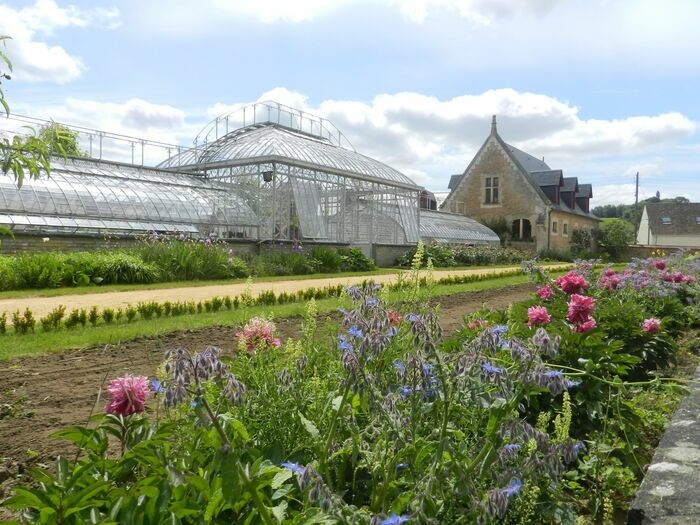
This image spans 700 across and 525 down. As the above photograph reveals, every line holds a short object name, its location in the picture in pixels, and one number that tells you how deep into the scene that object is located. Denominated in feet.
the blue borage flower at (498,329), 6.95
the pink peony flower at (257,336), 9.60
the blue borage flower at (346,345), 6.95
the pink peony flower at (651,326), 15.81
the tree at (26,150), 9.12
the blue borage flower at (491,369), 6.15
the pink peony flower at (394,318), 10.44
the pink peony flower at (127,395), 6.29
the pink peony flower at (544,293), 18.98
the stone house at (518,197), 126.93
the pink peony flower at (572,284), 17.88
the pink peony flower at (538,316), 13.38
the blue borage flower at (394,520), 4.44
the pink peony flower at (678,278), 25.85
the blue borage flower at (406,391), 6.84
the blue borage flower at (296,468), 5.00
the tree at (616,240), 132.46
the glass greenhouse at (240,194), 54.08
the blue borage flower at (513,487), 5.39
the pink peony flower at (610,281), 23.47
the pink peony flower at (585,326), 13.30
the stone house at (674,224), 184.24
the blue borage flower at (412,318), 6.73
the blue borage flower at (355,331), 6.70
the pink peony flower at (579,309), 13.33
